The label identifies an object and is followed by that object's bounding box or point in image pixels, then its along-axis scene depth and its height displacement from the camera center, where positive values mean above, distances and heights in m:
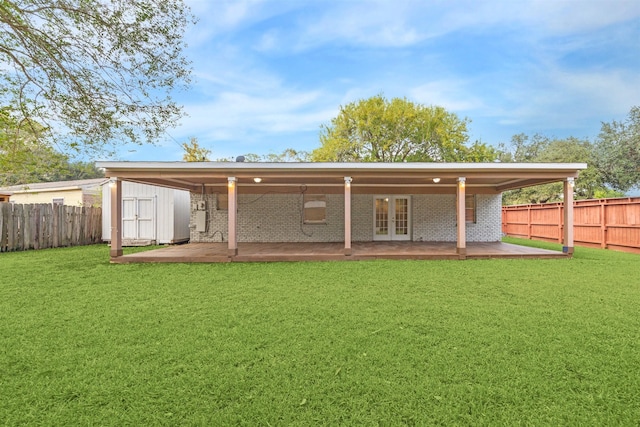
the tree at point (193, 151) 26.91 +5.22
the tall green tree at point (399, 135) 26.06 +6.47
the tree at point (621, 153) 22.62 +4.52
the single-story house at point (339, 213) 11.21 +0.14
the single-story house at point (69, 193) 17.64 +1.18
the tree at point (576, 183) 24.16 +2.70
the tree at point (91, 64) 6.45 +3.17
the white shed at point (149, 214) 12.52 +0.05
